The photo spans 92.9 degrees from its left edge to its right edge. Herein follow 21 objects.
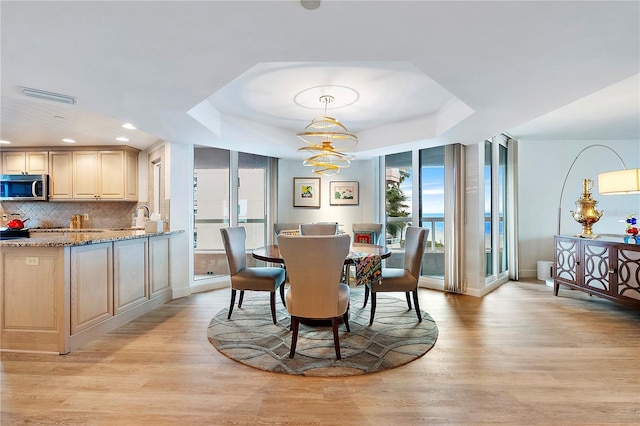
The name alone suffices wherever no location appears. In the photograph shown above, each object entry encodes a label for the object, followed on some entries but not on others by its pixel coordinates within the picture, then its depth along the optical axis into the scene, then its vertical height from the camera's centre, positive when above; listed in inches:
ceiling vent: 93.9 +38.8
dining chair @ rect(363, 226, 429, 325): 123.7 -25.9
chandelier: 131.9 +43.1
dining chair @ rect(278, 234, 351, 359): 91.2 -18.8
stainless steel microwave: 192.1 +18.4
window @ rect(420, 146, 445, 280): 191.8 +4.5
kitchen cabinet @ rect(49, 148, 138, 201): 200.8 +27.6
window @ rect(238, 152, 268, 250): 206.5 +12.2
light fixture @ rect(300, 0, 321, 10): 56.8 +39.8
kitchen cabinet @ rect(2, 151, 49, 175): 199.6 +35.8
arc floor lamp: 130.0 +13.1
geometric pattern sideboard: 131.8 -27.1
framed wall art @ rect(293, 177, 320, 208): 230.7 +15.9
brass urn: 160.9 -1.4
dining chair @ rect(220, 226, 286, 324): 128.5 -26.1
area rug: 92.7 -45.8
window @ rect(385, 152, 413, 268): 207.0 +8.3
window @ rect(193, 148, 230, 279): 189.9 +4.3
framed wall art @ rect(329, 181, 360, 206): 229.8 +15.5
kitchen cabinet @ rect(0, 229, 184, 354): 101.0 -26.4
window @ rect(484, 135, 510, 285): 193.8 +0.8
